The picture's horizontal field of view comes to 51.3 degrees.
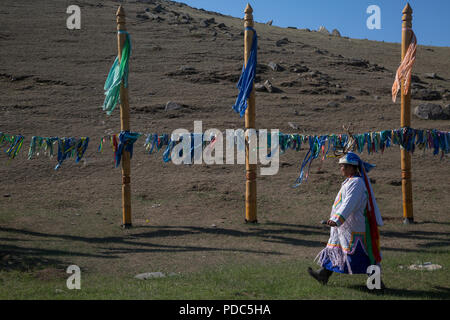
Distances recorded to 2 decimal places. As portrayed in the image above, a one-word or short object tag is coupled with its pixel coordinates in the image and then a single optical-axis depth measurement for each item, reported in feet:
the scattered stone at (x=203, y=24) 124.75
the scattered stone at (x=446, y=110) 64.64
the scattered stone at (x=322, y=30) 185.88
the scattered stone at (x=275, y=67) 90.23
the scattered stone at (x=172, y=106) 67.26
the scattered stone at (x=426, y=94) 75.82
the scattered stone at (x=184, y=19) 126.41
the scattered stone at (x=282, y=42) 114.75
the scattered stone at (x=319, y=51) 109.59
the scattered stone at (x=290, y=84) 81.99
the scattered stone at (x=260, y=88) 78.18
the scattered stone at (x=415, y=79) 90.16
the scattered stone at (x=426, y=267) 22.36
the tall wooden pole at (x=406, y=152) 35.37
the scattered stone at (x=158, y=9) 138.38
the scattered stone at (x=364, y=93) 78.74
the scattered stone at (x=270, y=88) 77.39
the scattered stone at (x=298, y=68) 90.37
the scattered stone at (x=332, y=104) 70.74
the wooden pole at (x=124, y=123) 35.35
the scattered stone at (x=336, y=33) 175.50
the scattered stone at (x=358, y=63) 100.99
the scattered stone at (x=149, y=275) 21.85
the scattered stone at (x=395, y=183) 45.42
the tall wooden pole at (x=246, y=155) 35.68
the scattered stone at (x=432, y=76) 98.68
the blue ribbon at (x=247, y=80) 35.45
